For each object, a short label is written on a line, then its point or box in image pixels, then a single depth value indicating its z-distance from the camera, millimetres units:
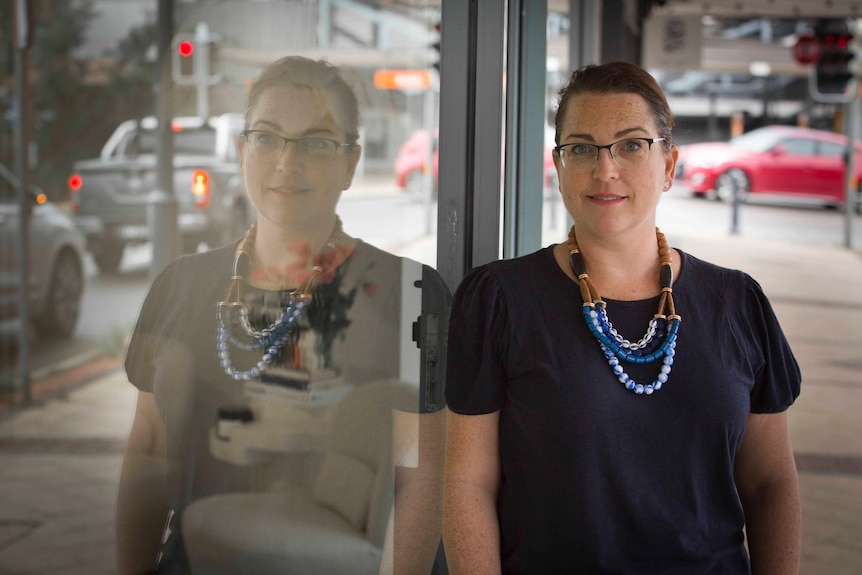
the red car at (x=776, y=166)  17016
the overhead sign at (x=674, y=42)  11719
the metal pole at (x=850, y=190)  13945
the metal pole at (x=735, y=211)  14330
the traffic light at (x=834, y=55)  11375
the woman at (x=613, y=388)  1611
